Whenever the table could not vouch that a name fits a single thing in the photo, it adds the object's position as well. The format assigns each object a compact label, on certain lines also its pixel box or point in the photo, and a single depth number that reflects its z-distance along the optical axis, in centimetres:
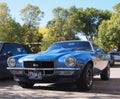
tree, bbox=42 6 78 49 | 3155
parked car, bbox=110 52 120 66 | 1955
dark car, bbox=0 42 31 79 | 688
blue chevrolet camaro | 509
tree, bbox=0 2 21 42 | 2888
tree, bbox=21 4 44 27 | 3305
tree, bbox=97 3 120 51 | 2720
